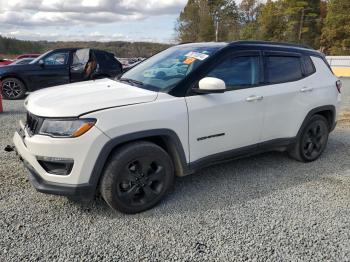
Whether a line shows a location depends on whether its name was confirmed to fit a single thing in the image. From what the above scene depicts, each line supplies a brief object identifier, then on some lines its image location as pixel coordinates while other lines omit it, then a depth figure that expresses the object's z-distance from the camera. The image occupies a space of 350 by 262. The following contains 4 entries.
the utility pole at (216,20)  51.98
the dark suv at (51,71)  9.54
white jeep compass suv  2.84
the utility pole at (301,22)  46.11
